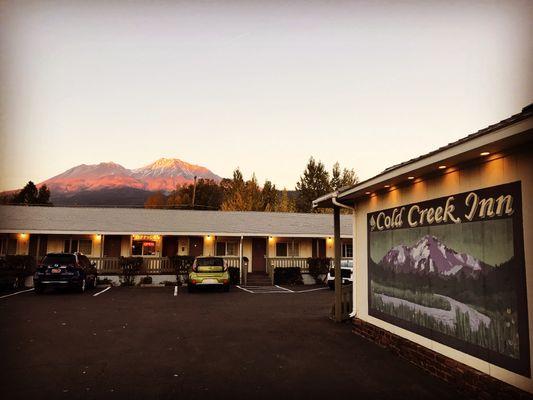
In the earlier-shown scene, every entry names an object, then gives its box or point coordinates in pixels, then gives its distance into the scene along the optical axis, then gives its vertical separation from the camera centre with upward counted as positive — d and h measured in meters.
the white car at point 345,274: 17.67 -1.82
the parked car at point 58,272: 16.59 -1.72
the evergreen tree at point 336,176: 68.81 +11.94
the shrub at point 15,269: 17.92 -1.88
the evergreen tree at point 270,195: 61.71 +7.24
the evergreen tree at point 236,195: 56.73 +7.05
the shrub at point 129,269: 21.78 -2.03
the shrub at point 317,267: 23.64 -1.89
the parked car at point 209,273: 17.42 -1.78
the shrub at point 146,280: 21.87 -2.68
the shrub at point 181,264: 22.40 -1.76
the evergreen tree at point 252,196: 56.96 +6.73
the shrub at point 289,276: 23.17 -2.47
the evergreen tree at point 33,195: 76.07 +8.55
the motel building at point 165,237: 23.06 -0.05
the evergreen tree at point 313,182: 68.50 +10.66
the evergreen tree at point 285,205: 59.72 +5.54
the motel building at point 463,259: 4.56 -0.31
